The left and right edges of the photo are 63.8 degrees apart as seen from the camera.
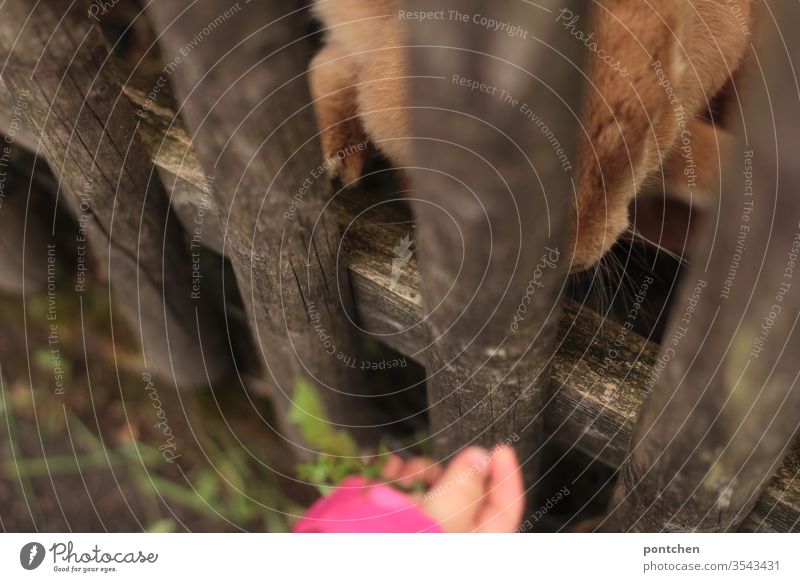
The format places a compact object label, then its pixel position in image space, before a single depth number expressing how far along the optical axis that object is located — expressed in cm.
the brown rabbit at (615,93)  50
